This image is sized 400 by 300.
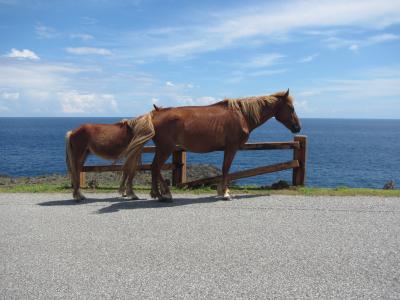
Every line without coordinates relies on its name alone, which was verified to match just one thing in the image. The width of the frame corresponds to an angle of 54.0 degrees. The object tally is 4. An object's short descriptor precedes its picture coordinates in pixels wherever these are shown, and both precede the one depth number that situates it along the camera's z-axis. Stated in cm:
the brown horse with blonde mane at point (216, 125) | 876
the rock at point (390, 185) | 1365
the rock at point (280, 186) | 1046
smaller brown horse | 850
